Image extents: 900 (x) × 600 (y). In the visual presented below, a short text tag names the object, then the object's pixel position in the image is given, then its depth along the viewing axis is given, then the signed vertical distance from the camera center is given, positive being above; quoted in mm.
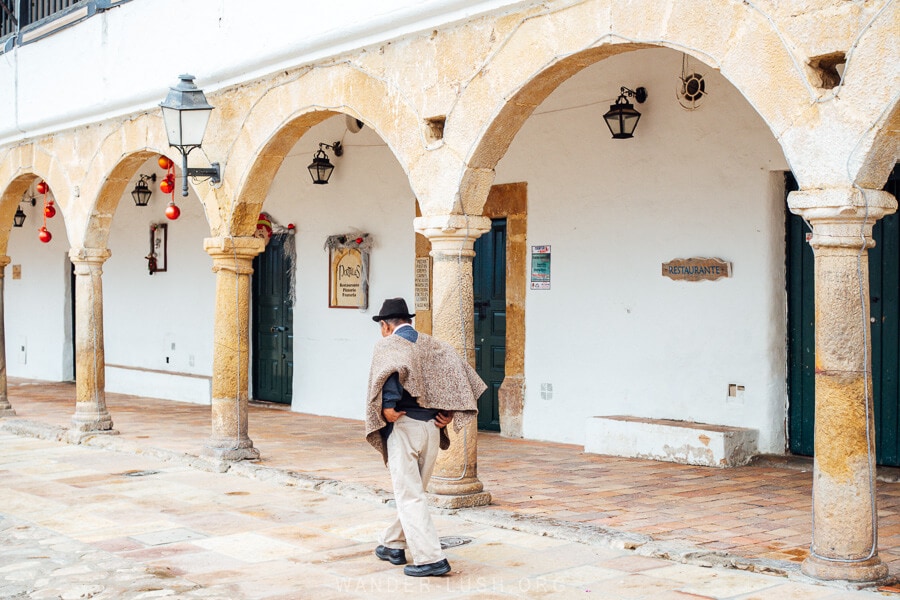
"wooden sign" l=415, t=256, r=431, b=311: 10391 +77
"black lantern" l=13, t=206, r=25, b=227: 16703 +1166
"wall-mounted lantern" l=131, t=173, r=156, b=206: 14406 +1344
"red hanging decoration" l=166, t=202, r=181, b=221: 9648 +726
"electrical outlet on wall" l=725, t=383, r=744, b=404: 7980 -797
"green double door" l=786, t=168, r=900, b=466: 7426 -325
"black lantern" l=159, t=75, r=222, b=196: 8172 +1350
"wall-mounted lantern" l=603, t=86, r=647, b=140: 8445 +1383
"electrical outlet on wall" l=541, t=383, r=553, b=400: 9362 -902
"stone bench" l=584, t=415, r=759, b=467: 7754 -1161
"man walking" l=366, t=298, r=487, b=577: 5020 -590
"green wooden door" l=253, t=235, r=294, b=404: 12492 -432
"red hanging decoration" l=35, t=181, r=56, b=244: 11773 +926
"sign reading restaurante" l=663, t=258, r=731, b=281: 8094 +156
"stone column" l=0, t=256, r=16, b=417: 11953 -1059
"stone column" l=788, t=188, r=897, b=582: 4691 -460
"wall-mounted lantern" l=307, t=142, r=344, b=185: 11320 +1329
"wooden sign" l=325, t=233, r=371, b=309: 11188 +211
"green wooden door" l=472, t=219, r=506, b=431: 9984 -251
